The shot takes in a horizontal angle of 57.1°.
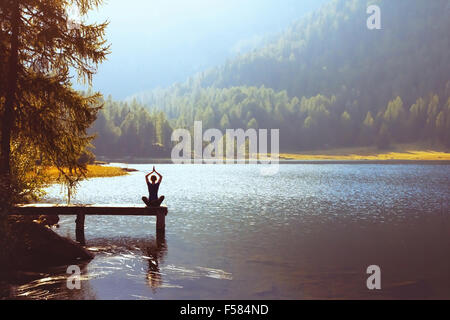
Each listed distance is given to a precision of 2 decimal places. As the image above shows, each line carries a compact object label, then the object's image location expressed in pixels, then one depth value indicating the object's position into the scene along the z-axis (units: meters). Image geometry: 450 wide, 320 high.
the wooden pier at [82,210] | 22.44
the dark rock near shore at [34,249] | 16.02
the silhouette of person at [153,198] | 22.83
